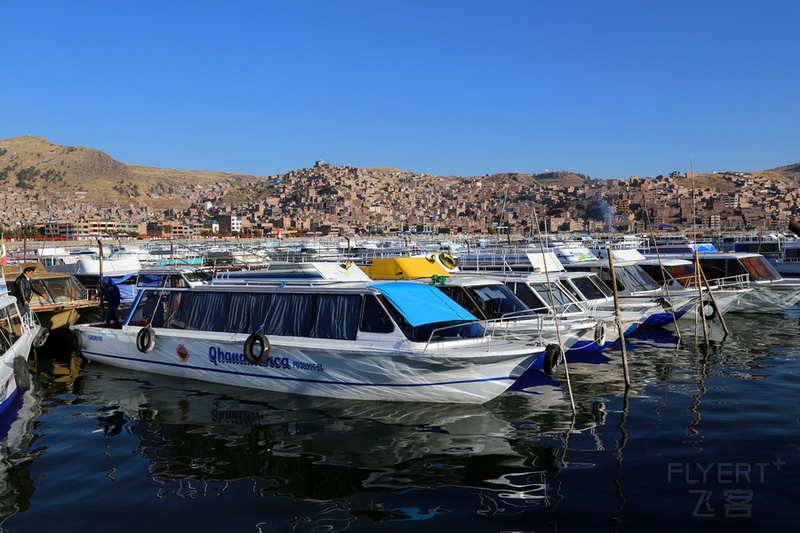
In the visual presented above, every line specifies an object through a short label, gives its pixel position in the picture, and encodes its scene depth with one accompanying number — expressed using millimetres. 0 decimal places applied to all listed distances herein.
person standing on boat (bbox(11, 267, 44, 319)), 16556
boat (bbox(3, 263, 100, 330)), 21048
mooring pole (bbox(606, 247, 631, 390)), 13915
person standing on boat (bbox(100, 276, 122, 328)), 17859
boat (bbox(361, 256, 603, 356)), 16312
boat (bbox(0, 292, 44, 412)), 12180
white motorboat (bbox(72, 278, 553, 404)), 12039
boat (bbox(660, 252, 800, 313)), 27406
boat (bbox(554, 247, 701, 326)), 22766
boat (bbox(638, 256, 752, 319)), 24828
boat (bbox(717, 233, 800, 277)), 38344
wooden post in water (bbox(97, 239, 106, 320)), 23328
